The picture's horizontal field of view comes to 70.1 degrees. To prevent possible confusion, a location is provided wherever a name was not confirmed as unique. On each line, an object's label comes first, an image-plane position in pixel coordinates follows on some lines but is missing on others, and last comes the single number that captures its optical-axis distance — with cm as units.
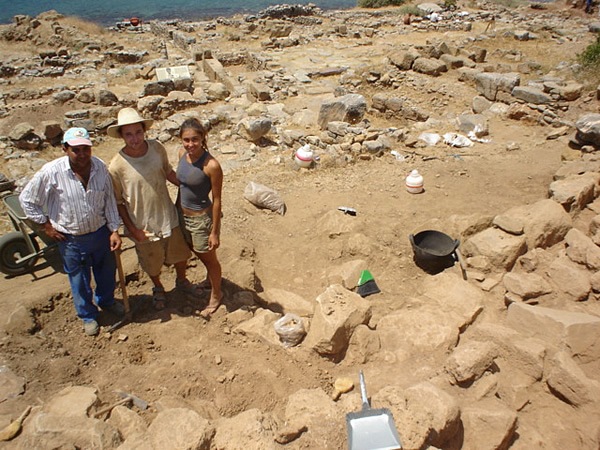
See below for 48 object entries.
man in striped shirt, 338
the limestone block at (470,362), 315
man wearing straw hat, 359
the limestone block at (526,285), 429
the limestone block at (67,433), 251
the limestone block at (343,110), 946
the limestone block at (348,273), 496
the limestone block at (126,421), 277
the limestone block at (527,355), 330
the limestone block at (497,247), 482
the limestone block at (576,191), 561
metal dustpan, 246
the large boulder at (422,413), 257
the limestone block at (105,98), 1108
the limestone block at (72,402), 279
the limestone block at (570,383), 303
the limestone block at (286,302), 457
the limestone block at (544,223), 507
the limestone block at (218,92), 1177
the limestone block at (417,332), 368
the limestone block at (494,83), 1037
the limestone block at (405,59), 1316
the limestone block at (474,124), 900
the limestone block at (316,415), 264
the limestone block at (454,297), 407
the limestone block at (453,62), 1322
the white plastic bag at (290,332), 380
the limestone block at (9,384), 305
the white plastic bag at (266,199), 646
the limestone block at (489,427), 275
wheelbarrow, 465
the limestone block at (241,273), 491
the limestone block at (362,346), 374
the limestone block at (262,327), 386
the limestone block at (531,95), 959
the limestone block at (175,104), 1080
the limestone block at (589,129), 733
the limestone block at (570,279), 423
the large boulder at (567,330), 348
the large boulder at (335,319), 362
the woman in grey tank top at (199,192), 362
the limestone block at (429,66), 1266
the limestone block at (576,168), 648
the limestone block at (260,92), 1158
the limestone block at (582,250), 448
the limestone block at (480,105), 1042
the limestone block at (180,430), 250
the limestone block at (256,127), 857
